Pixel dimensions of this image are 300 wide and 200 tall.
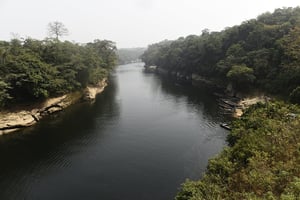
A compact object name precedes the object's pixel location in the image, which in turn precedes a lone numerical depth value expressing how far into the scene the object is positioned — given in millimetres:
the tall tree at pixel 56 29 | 66856
